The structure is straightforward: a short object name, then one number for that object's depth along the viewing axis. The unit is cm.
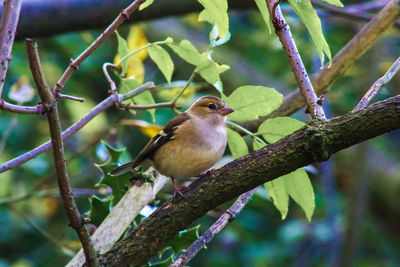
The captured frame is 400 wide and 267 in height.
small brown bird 616
